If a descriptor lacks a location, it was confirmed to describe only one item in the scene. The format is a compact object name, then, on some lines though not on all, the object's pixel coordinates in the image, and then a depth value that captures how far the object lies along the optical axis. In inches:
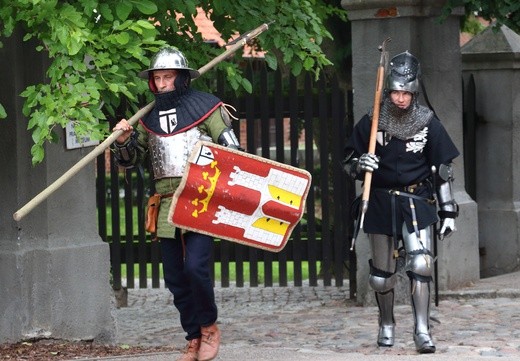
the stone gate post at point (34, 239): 676.7
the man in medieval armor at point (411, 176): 649.0
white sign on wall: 679.1
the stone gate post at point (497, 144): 980.6
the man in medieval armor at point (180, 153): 591.5
